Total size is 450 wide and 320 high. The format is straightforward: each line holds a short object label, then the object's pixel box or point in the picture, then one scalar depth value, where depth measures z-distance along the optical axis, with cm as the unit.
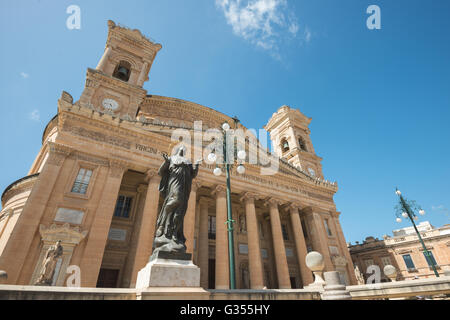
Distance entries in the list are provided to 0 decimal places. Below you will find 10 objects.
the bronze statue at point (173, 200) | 495
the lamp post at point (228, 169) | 675
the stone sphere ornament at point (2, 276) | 698
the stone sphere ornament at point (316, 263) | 634
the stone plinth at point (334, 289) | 527
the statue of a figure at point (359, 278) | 1914
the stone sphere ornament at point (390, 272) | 787
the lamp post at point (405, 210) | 1513
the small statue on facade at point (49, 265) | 779
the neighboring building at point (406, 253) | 2552
